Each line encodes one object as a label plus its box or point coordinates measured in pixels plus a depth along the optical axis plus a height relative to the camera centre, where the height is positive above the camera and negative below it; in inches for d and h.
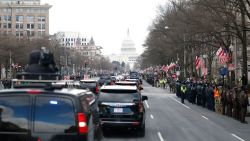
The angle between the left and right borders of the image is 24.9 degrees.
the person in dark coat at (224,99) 1181.6 -54.2
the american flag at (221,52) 1630.3 +61.5
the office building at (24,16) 6688.0 +694.3
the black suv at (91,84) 1438.7 -26.7
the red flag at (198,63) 2252.7 +42.0
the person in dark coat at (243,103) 1002.7 -53.3
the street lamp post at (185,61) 2805.6 +63.3
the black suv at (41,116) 321.1 -24.0
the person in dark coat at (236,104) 1053.8 -58.2
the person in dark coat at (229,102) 1119.6 -57.7
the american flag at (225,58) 1599.8 +43.6
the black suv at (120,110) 684.7 -44.3
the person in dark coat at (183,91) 1618.6 -50.1
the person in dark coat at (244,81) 1212.0 -16.5
